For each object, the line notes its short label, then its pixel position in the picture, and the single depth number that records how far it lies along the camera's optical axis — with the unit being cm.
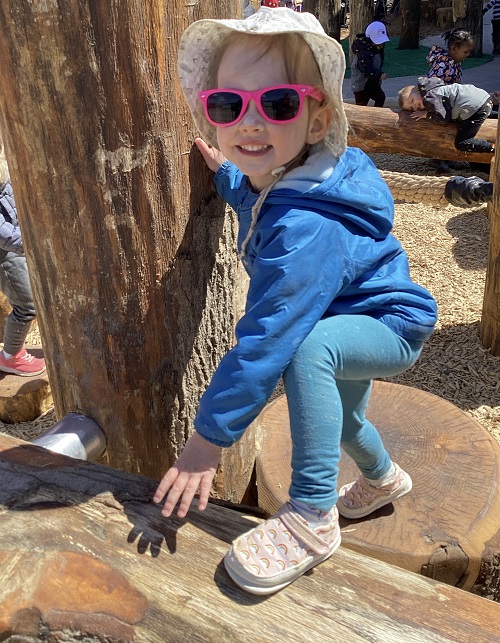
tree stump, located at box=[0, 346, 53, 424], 361
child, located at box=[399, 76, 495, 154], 548
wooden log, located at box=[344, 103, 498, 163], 564
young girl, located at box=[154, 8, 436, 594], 124
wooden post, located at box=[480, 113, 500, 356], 356
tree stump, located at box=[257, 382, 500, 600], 174
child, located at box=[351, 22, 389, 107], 819
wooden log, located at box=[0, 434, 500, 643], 103
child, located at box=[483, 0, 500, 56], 1348
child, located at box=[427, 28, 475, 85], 664
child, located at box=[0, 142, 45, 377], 321
